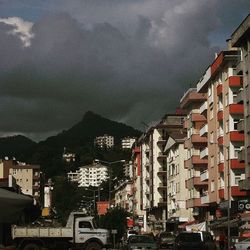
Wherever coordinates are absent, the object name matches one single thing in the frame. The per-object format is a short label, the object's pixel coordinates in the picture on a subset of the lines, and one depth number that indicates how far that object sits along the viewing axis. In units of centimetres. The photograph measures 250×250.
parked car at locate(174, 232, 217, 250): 4740
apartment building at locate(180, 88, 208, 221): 8681
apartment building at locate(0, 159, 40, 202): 19250
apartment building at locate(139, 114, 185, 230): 12825
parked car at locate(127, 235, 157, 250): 4928
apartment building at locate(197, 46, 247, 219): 7069
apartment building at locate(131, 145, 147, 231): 14981
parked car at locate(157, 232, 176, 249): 6550
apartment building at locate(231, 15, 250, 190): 6184
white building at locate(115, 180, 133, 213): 17695
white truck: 4638
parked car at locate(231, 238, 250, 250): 3848
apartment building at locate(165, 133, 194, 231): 10350
